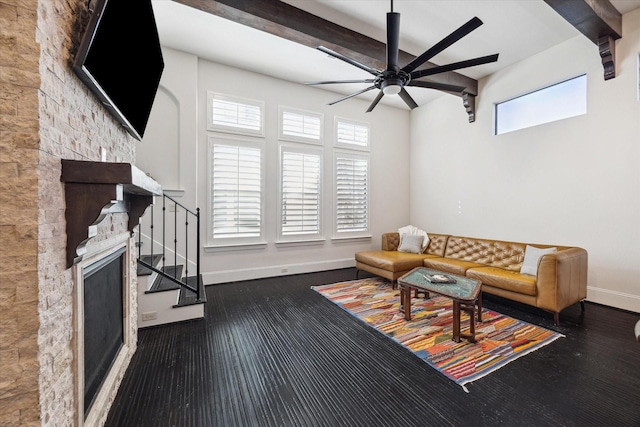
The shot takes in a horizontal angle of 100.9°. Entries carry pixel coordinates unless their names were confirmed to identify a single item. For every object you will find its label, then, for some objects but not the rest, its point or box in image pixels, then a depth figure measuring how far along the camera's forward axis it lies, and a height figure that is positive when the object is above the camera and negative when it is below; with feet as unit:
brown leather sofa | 9.70 -2.66
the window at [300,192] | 16.14 +1.08
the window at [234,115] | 14.19 +5.22
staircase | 9.35 -2.73
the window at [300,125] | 16.05 +5.23
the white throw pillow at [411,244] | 16.08 -2.09
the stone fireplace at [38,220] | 3.08 -0.17
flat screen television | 4.08 +2.85
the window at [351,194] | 17.92 +1.10
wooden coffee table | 8.38 -2.73
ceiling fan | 7.25 +4.54
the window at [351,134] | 17.84 +5.23
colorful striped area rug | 7.32 -4.17
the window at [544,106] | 12.10 +5.32
